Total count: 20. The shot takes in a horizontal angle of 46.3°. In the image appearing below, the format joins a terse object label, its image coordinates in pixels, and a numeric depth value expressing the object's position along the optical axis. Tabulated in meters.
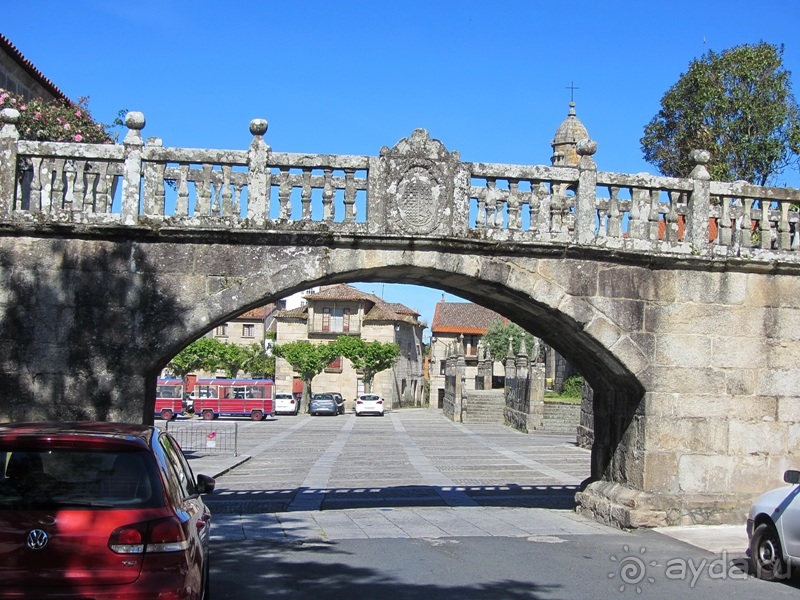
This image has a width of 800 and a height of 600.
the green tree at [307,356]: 58.12
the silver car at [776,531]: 7.64
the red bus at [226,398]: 46.19
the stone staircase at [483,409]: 44.84
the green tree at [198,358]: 57.84
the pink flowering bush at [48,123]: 14.42
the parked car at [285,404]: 52.59
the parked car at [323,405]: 51.84
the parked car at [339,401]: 54.16
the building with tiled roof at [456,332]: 76.12
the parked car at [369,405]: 52.38
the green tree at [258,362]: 62.28
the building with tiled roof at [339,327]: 64.44
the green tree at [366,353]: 60.34
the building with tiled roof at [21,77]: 20.67
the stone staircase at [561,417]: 36.31
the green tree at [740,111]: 22.64
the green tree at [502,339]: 66.62
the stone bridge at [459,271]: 9.91
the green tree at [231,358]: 60.06
